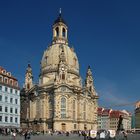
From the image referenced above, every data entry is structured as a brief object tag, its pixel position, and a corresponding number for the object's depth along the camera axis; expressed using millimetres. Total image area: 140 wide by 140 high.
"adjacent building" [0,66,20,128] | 44924
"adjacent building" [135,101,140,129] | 95260
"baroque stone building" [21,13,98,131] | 64733
